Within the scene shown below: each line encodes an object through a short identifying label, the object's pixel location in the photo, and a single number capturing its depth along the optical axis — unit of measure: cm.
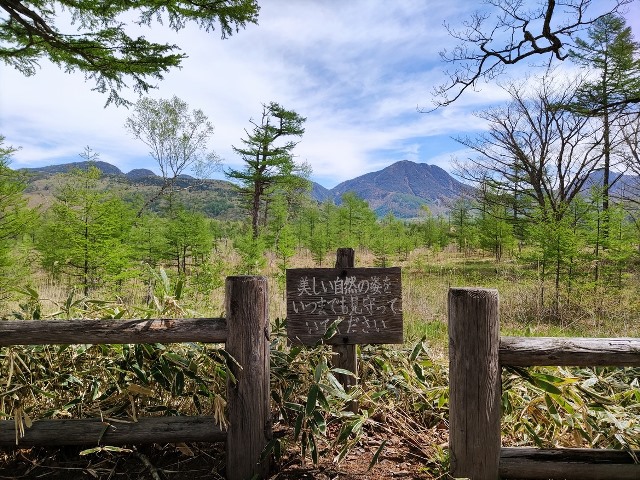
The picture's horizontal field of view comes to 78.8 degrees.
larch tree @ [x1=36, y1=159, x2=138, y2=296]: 712
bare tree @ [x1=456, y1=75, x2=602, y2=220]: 1443
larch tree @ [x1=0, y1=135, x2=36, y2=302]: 677
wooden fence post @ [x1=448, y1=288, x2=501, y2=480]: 174
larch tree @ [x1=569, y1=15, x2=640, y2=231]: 984
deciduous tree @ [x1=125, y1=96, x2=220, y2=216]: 2245
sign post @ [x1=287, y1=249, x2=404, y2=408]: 247
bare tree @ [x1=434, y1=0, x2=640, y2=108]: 506
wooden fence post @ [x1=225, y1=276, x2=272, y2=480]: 196
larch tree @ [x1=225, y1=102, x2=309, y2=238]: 1931
